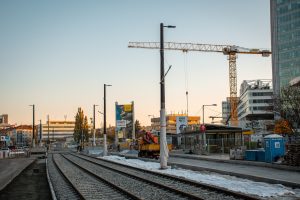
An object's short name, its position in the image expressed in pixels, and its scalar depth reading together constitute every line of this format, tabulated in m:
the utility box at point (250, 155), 29.35
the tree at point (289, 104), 55.72
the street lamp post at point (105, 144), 53.05
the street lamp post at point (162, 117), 26.23
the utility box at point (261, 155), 27.77
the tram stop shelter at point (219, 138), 45.69
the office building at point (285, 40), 123.56
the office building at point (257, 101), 146.44
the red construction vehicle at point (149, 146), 43.38
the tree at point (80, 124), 123.10
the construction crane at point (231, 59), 127.56
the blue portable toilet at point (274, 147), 26.16
